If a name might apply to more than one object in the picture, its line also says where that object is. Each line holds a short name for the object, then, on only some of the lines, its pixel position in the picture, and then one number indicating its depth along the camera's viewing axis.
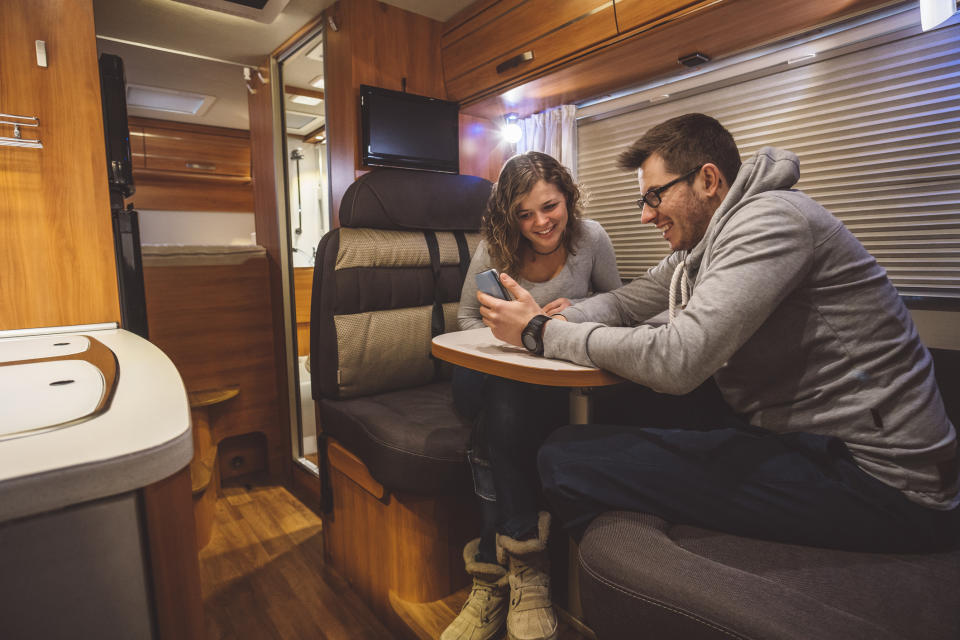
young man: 0.90
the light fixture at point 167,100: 3.75
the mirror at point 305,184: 2.81
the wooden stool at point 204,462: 2.15
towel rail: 1.33
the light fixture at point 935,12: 1.39
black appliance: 1.64
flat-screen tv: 2.28
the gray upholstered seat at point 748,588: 0.73
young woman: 1.37
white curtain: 2.63
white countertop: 0.47
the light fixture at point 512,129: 2.77
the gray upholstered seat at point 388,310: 1.72
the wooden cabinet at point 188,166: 4.39
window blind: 1.65
